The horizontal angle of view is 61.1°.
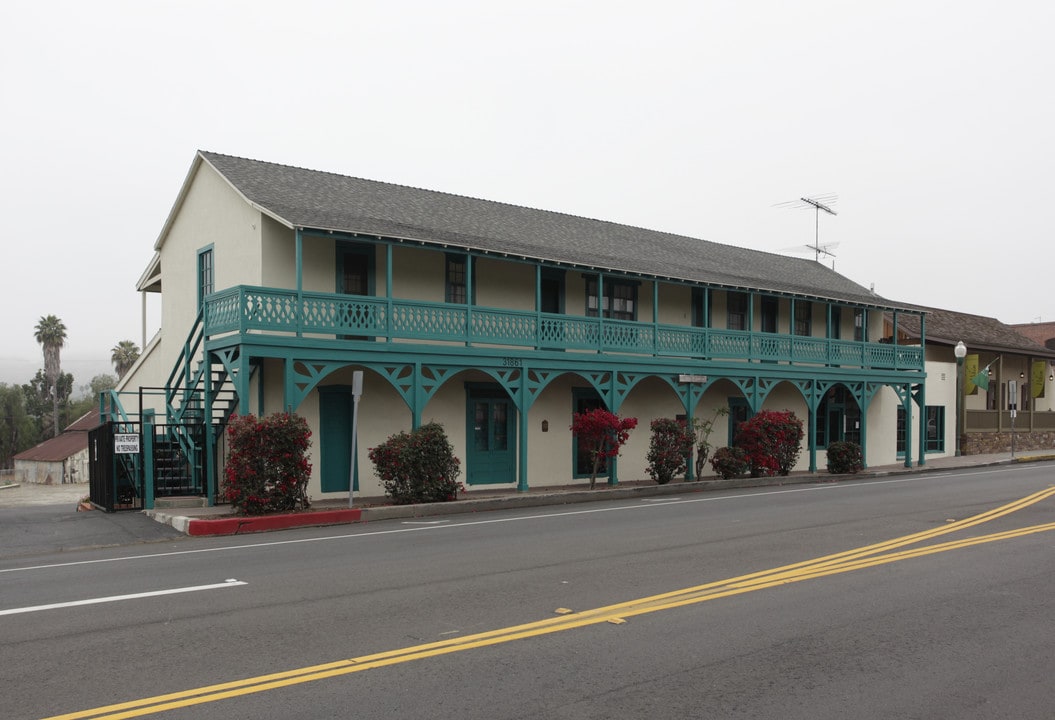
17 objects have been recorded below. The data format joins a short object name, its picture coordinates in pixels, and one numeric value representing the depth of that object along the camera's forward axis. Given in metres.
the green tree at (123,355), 83.75
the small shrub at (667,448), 22.48
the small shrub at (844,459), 27.52
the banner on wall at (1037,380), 41.85
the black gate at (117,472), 17.31
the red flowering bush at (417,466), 17.25
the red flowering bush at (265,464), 15.14
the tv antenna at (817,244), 38.88
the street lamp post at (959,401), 35.00
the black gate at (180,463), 18.73
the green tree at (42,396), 94.56
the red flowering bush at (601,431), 20.75
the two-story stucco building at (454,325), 18.27
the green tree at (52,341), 88.44
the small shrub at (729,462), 24.20
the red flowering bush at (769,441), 24.72
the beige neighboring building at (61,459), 47.53
